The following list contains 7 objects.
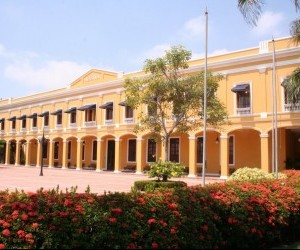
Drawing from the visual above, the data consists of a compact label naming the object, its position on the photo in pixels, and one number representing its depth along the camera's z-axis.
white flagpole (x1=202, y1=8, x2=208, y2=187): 17.12
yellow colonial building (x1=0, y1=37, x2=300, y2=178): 23.03
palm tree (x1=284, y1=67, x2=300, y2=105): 17.39
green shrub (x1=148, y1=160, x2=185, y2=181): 16.42
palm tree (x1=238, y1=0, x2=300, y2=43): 17.08
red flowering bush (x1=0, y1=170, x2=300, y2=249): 4.64
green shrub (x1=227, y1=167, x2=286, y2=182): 14.56
